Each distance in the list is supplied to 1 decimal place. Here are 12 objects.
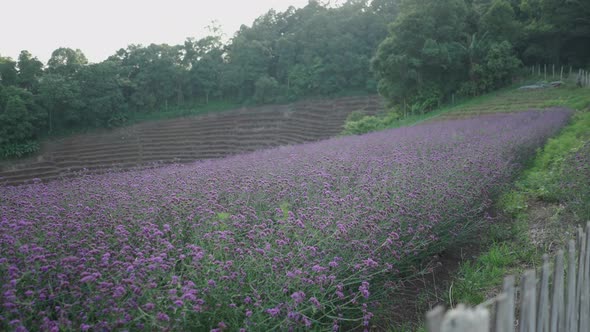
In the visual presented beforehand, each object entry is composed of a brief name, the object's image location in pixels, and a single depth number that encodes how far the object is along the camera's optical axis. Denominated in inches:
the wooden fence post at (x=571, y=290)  68.9
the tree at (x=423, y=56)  1137.4
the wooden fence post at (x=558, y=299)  65.4
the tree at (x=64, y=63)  1685.5
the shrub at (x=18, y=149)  1275.8
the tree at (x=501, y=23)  1185.4
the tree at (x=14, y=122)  1287.9
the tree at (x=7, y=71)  1474.0
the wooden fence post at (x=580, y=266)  78.5
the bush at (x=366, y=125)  1015.6
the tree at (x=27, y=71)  1546.5
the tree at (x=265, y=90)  1899.6
